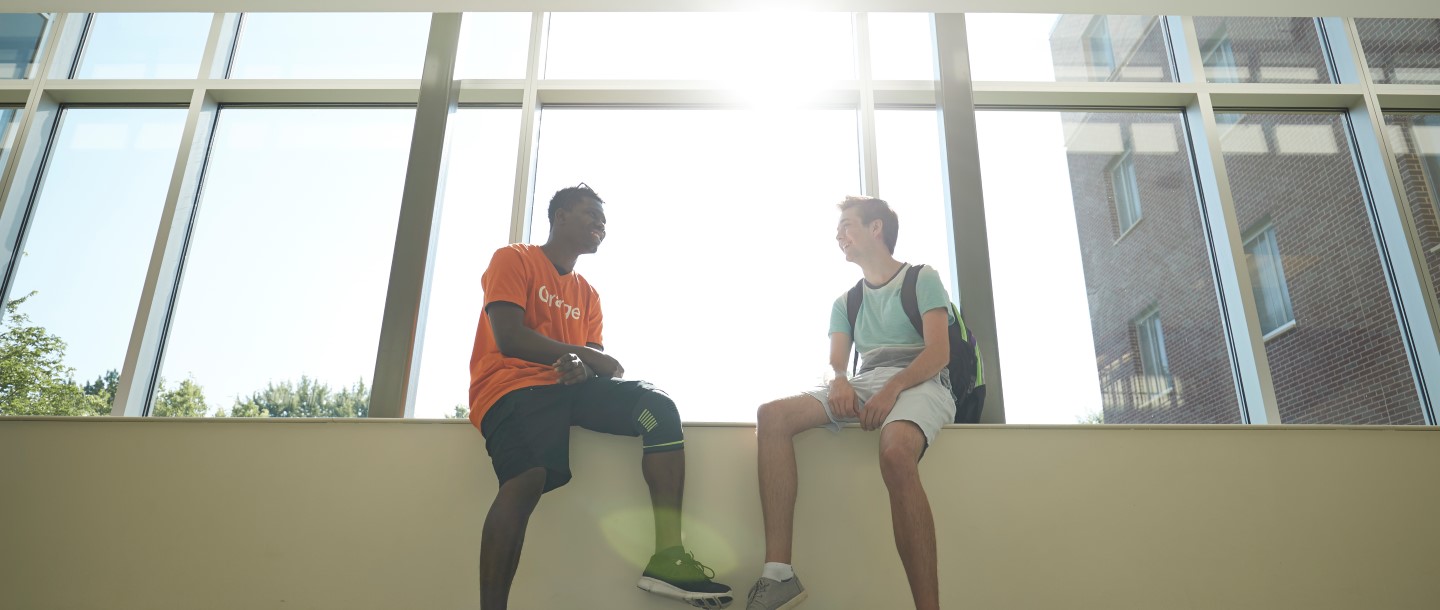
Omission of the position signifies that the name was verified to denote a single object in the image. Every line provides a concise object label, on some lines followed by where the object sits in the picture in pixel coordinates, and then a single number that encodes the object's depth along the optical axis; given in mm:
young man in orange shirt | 1955
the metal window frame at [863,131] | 3125
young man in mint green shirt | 1923
